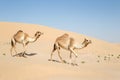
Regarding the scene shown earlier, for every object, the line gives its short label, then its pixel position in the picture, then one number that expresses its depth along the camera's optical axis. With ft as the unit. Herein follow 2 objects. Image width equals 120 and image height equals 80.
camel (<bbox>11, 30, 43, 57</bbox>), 67.26
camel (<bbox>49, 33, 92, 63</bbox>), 59.60
